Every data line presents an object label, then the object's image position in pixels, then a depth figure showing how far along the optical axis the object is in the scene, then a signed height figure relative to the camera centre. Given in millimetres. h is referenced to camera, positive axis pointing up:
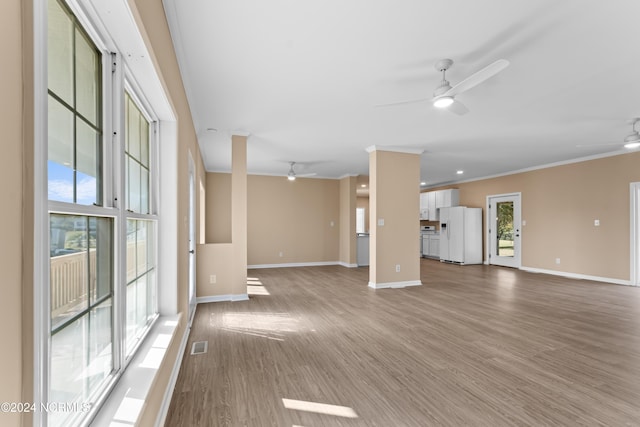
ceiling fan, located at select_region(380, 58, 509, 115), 2195 +1055
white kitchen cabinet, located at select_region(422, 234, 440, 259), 9656 -938
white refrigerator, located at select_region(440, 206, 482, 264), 8531 -522
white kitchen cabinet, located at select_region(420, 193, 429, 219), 10273 +332
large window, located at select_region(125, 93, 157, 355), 1676 -69
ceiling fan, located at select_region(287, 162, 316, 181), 6911 +1054
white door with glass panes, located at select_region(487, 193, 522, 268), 7796 -356
